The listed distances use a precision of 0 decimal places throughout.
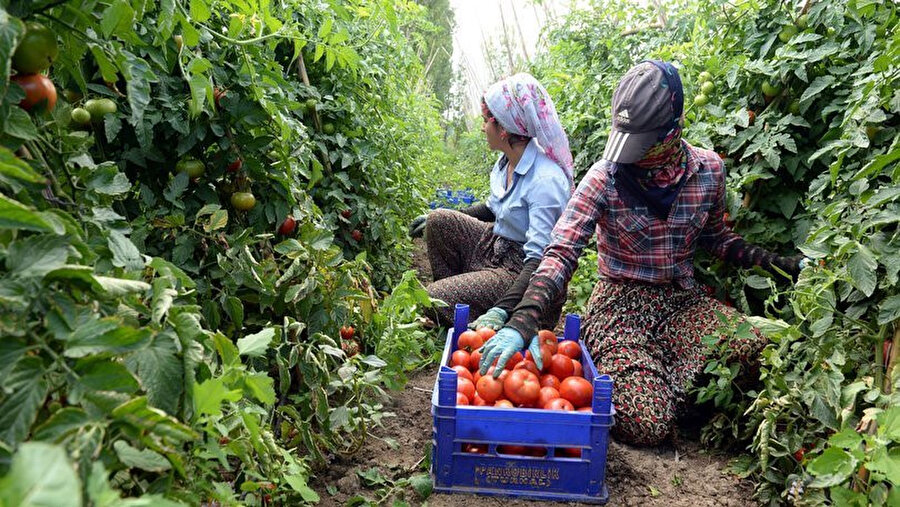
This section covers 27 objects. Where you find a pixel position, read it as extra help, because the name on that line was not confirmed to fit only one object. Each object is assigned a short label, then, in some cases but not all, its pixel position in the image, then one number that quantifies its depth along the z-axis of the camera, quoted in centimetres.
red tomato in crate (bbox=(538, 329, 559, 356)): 223
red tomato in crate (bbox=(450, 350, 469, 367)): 220
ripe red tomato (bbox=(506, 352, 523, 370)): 212
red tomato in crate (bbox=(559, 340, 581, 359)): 228
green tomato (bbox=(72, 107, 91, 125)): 146
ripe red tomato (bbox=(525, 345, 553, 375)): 213
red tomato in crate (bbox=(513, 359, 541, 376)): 209
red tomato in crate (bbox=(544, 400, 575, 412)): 192
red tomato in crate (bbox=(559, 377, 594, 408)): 199
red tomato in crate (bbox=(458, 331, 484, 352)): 226
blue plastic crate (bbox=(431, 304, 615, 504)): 185
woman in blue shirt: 292
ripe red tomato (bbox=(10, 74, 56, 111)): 90
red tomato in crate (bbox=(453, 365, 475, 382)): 210
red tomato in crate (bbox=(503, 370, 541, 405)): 197
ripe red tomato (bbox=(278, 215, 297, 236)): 204
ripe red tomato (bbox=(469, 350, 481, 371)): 220
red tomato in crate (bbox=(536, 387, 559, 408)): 197
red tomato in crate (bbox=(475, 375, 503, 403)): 200
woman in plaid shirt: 223
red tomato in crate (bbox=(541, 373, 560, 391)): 207
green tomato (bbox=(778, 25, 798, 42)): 252
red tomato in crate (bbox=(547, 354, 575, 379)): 215
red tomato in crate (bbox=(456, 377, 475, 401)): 202
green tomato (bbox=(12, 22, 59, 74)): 87
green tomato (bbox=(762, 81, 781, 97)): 252
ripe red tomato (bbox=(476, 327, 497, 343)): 227
